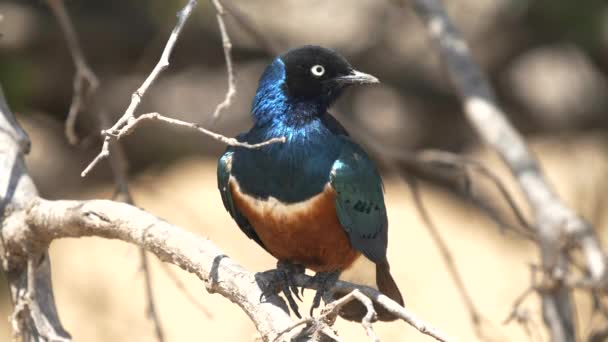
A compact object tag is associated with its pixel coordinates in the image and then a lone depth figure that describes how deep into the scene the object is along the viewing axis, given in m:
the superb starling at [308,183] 7.88
